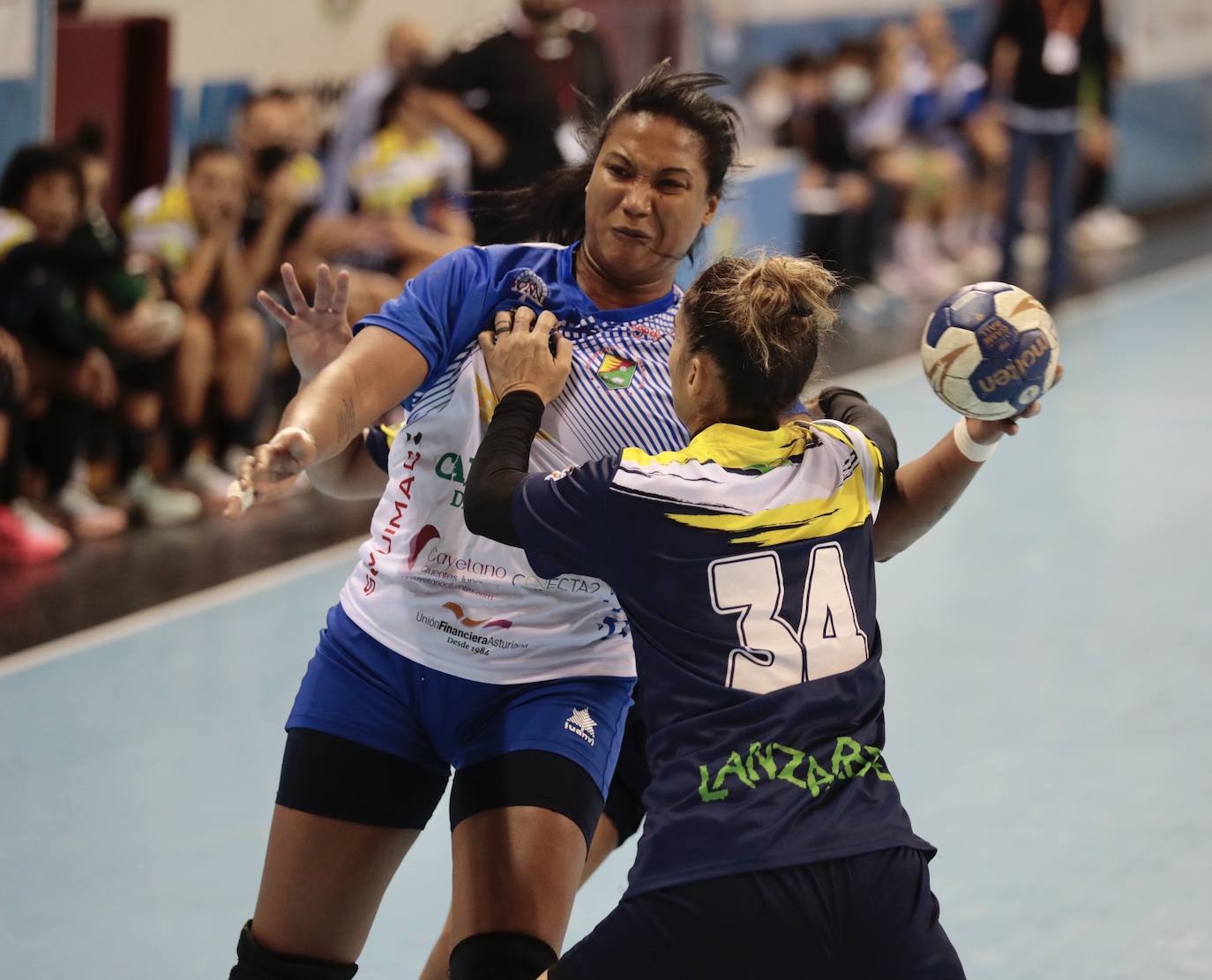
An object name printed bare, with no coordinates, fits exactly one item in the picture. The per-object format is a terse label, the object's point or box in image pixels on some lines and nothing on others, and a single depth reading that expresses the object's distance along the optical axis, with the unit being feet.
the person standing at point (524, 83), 48.52
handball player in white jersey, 17.51
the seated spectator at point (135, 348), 42.14
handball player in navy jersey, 14.28
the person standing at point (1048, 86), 71.97
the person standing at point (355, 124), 53.01
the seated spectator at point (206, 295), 44.93
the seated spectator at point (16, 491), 39.14
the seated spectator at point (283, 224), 47.57
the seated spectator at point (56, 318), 40.42
